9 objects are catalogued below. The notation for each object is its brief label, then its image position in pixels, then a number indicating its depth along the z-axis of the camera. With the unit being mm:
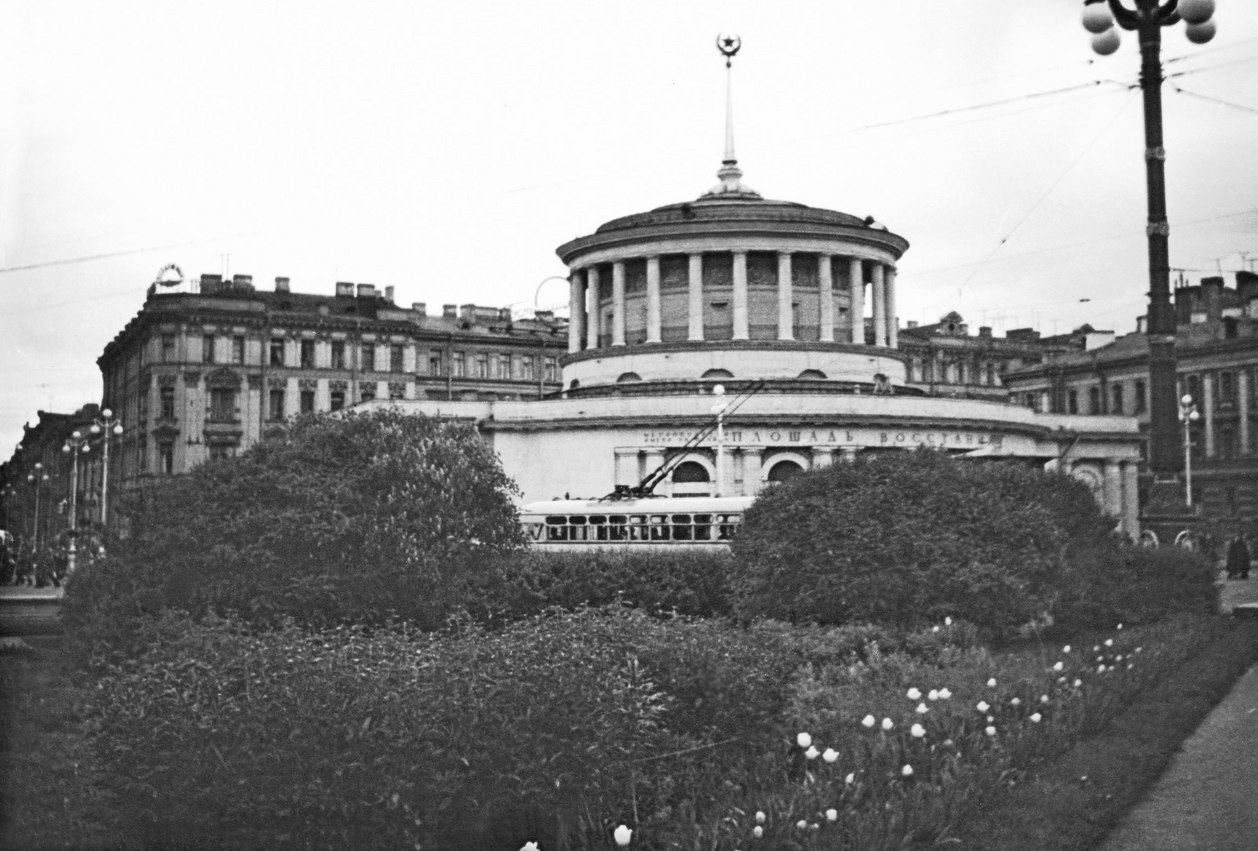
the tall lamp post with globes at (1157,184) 19000
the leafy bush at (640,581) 31172
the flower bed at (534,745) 11297
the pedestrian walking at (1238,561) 37438
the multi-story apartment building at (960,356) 100875
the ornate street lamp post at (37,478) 77681
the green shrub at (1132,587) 25047
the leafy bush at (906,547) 23641
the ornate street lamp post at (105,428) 47759
